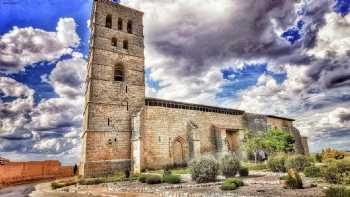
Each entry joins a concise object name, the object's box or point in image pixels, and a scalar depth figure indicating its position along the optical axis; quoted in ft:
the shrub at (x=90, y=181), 60.39
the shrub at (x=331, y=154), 71.61
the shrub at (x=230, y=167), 51.36
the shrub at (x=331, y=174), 37.25
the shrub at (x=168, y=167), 79.79
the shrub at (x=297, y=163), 56.03
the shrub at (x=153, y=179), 51.37
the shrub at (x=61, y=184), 59.04
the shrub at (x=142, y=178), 55.47
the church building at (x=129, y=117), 75.41
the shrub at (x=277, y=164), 58.03
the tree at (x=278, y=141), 80.47
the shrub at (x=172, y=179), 47.47
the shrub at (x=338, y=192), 24.33
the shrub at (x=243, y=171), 52.89
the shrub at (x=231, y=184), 35.57
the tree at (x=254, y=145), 81.46
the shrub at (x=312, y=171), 45.28
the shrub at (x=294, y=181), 33.68
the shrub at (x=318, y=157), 77.18
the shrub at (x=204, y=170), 46.24
